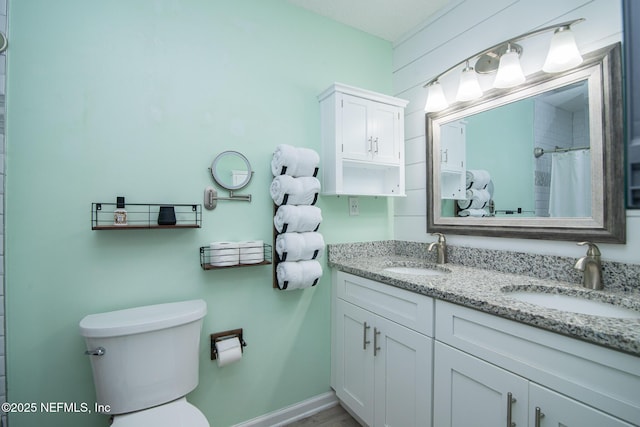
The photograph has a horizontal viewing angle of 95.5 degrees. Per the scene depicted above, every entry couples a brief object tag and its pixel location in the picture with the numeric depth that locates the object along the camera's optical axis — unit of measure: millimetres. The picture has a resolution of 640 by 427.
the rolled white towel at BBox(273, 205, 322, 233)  1521
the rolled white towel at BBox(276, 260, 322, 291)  1555
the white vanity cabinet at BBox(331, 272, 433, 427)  1252
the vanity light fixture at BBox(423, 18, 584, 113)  1191
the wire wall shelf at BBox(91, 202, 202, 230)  1246
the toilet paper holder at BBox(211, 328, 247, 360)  1497
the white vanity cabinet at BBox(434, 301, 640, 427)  747
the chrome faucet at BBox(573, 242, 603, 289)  1132
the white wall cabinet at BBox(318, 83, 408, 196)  1711
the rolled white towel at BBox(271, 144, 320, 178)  1522
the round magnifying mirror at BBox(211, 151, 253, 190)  1512
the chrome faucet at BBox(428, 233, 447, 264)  1738
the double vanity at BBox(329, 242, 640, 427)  777
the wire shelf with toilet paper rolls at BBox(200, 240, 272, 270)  1416
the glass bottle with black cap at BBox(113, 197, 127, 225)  1242
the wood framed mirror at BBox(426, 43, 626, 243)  1150
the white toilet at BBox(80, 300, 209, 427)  1100
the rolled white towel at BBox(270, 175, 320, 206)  1523
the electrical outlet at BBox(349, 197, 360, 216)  1965
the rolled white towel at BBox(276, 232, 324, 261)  1542
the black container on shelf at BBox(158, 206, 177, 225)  1309
